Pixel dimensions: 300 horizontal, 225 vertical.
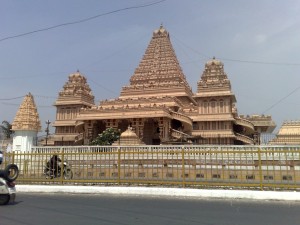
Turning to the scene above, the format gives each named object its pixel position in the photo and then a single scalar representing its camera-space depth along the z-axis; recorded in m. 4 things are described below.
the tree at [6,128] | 48.67
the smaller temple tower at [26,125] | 22.02
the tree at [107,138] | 32.59
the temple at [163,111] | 34.84
